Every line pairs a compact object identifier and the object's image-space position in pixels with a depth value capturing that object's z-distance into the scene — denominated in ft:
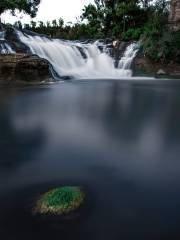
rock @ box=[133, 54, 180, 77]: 59.57
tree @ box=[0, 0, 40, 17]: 69.77
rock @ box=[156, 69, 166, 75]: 58.96
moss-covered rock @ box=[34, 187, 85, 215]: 8.29
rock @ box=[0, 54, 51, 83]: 42.63
